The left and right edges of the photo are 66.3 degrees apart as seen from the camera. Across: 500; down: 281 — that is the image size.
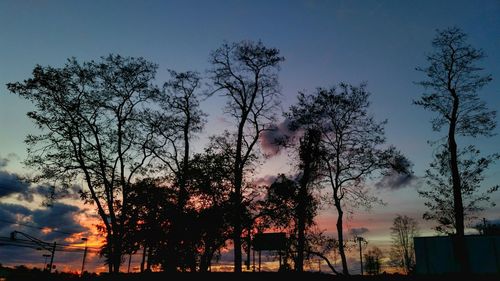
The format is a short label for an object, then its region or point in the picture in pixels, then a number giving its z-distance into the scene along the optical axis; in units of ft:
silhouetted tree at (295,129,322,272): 107.76
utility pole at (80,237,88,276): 303.52
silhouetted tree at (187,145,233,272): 104.94
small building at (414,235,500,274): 108.47
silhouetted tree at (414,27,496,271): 77.20
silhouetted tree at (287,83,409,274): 99.19
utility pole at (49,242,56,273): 255.91
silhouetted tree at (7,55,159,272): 97.45
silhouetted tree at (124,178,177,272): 116.06
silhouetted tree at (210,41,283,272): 102.58
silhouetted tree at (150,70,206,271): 111.24
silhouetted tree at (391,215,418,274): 284.55
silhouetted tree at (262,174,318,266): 106.52
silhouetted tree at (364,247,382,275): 315.37
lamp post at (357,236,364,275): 98.41
